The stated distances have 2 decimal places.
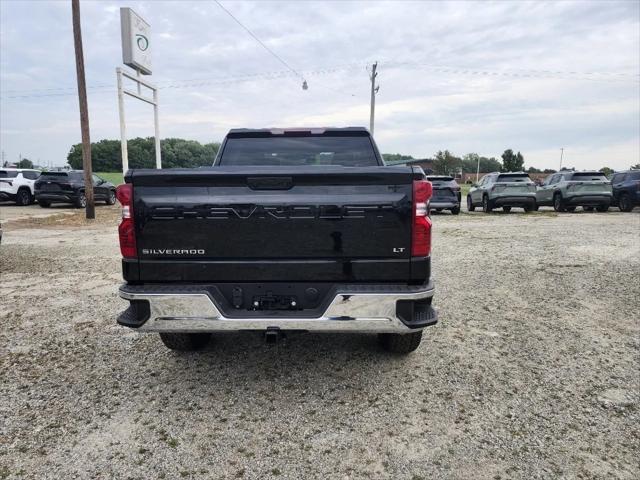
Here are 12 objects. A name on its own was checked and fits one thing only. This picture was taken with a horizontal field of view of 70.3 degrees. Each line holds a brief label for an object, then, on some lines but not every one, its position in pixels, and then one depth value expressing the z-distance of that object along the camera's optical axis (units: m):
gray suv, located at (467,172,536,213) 17.39
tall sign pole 17.75
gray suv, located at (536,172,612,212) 17.22
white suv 20.95
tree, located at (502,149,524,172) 87.31
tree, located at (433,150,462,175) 86.88
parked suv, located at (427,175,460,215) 17.56
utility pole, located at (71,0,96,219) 15.38
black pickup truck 2.88
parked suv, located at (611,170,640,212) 17.30
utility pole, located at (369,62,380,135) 36.63
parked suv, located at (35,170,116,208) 19.80
